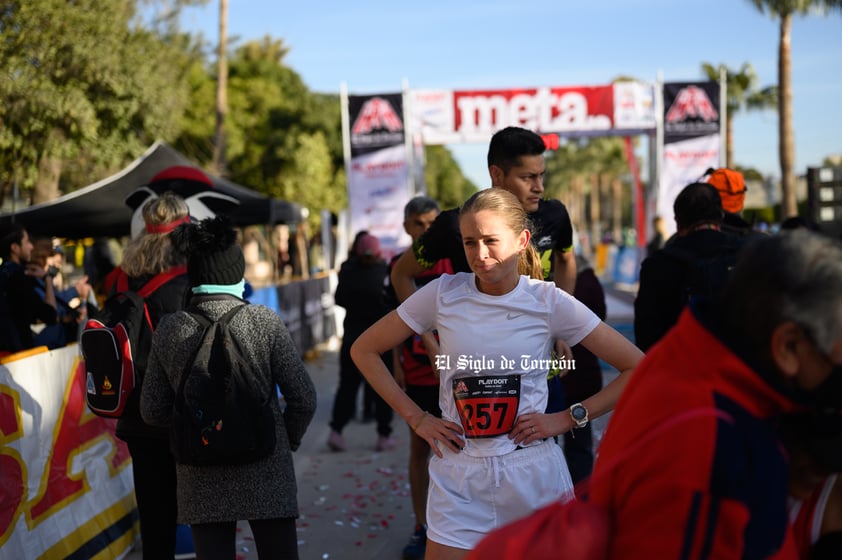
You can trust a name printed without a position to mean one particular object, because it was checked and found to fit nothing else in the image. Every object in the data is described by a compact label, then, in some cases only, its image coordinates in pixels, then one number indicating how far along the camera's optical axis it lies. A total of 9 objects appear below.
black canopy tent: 12.52
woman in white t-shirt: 2.93
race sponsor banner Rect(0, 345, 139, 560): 4.55
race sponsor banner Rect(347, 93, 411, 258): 17.92
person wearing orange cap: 5.41
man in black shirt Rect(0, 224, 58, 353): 6.24
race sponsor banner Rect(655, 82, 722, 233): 18.48
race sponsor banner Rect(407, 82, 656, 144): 18.19
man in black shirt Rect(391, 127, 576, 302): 3.99
